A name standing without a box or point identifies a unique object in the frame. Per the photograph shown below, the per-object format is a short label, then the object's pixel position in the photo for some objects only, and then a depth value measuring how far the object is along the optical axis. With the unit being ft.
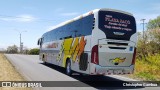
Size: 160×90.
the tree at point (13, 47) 195.01
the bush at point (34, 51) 120.02
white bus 22.10
